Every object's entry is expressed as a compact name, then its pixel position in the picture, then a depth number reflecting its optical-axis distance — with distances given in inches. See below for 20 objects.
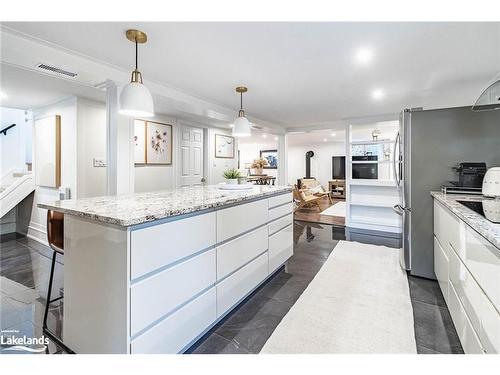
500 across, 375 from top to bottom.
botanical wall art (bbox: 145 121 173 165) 170.1
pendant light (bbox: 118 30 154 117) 68.1
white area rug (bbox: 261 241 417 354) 63.7
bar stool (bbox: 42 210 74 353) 70.1
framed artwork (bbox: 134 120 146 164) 163.6
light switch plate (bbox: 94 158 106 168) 145.0
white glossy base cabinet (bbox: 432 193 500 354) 42.1
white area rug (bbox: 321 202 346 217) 246.2
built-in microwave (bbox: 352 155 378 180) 192.2
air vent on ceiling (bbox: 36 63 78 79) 82.2
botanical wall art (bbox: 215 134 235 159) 229.0
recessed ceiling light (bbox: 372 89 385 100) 128.5
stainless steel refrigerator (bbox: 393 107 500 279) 94.0
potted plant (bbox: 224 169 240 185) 105.4
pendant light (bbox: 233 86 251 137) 113.3
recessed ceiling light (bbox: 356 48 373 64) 83.4
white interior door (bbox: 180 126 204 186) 196.5
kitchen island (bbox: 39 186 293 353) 47.5
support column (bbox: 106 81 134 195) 97.7
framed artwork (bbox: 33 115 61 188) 144.5
